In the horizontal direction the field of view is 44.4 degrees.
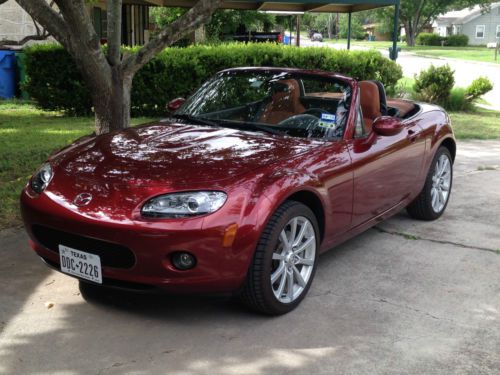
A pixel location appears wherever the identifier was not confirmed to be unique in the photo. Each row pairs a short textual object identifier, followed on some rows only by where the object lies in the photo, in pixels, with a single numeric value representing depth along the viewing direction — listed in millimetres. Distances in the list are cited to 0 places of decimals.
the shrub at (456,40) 72875
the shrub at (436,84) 14547
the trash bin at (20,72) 13395
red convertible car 3283
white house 82625
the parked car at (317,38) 79050
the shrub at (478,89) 14805
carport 13866
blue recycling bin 13461
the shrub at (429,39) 73250
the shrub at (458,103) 14828
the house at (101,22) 16109
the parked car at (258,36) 22656
